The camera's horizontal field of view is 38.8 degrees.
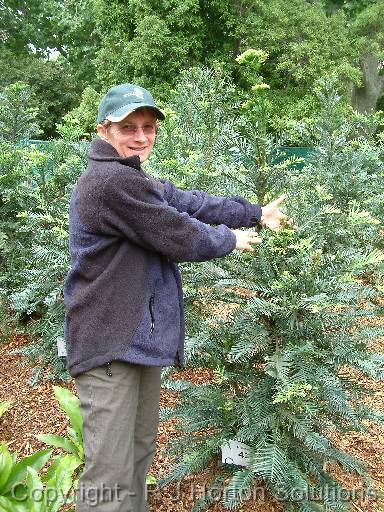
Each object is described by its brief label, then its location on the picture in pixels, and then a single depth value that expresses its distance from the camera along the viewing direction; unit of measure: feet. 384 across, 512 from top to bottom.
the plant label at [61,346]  12.94
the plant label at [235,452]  8.81
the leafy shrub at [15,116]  18.17
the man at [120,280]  6.95
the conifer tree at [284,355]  8.02
